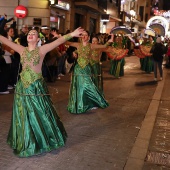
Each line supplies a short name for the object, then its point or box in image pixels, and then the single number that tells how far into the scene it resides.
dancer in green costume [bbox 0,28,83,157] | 4.21
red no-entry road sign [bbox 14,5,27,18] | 14.24
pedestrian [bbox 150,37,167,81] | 12.77
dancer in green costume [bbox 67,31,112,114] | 6.68
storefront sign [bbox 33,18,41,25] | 16.06
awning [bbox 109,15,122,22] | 28.26
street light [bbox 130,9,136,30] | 39.06
